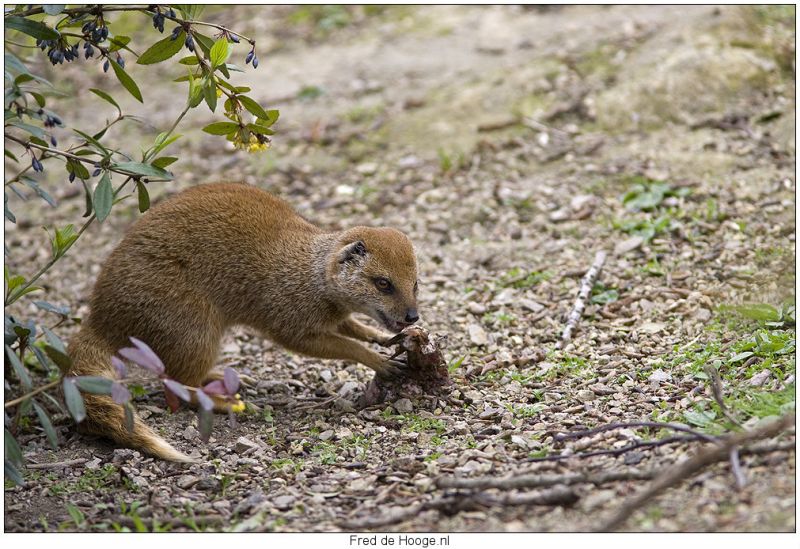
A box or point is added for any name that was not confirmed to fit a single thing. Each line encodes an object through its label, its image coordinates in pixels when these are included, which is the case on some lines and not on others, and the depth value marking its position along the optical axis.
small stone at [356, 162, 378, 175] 17.77
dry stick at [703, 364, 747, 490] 7.28
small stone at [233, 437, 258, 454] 10.41
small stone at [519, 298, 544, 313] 13.12
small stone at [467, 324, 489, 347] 12.63
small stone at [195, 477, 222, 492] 9.52
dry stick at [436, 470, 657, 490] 7.91
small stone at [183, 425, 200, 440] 10.90
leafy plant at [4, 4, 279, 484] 8.69
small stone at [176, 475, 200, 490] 9.55
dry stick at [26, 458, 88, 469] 10.01
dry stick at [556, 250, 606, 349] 12.19
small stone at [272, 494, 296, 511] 8.77
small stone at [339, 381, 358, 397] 11.99
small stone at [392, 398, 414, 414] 10.94
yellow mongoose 11.60
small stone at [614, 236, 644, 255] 13.95
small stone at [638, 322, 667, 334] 11.96
